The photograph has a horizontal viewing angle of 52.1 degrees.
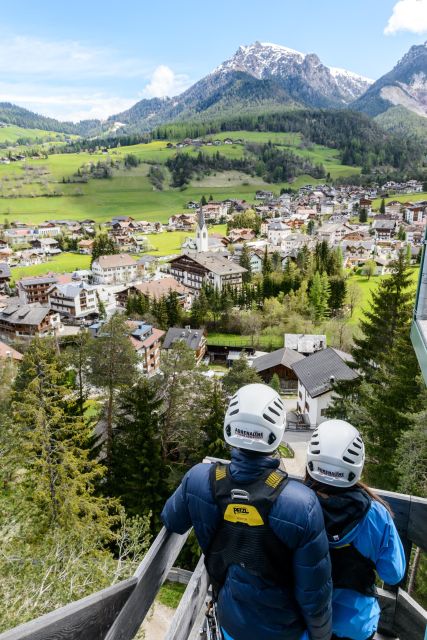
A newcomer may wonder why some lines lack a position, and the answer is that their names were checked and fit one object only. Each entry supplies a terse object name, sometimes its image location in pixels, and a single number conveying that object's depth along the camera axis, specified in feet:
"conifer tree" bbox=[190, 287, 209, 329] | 195.31
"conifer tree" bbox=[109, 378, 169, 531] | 62.85
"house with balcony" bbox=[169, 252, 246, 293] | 243.19
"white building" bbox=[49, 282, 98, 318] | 229.04
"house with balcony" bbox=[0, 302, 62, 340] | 195.31
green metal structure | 12.82
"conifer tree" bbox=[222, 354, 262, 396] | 84.81
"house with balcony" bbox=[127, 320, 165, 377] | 156.26
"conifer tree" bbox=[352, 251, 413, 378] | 72.28
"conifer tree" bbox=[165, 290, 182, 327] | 192.13
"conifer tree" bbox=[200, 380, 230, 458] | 63.62
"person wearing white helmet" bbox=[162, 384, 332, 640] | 7.91
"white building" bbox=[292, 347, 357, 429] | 102.94
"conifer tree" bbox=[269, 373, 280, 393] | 116.98
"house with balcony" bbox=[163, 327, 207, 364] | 162.20
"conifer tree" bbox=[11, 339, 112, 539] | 46.03
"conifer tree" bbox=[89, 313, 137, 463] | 70.95
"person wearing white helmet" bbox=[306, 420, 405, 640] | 9.23
